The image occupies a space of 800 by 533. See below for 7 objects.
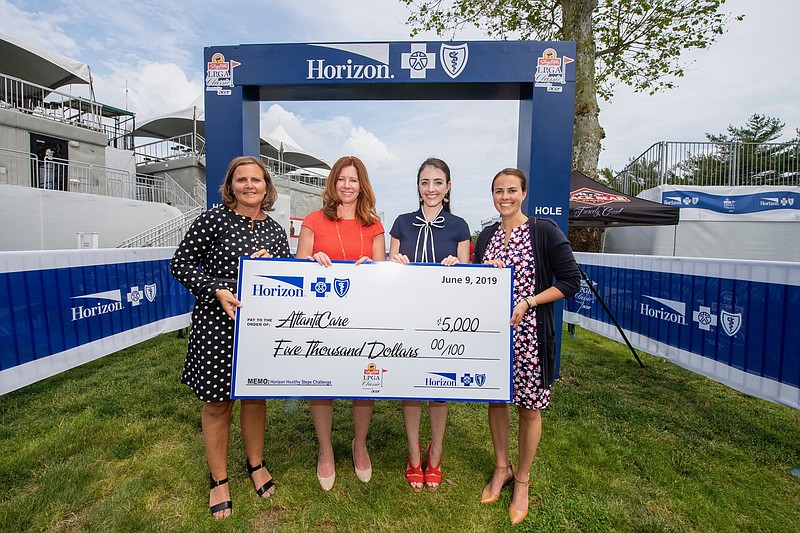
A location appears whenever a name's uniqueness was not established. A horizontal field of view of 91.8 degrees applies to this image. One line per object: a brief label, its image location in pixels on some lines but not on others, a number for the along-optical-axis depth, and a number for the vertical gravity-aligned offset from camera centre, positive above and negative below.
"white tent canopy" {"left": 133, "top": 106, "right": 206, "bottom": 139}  25.94 +8.35
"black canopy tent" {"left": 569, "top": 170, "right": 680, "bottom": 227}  7.67 +0.78
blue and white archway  4.26 +1.85
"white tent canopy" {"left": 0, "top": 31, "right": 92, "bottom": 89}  16.55 +8.08
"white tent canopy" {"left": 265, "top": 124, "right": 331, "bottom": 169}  31.42 +8.27
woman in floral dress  2.21 -0.26
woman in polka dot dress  2.17 -0.19
